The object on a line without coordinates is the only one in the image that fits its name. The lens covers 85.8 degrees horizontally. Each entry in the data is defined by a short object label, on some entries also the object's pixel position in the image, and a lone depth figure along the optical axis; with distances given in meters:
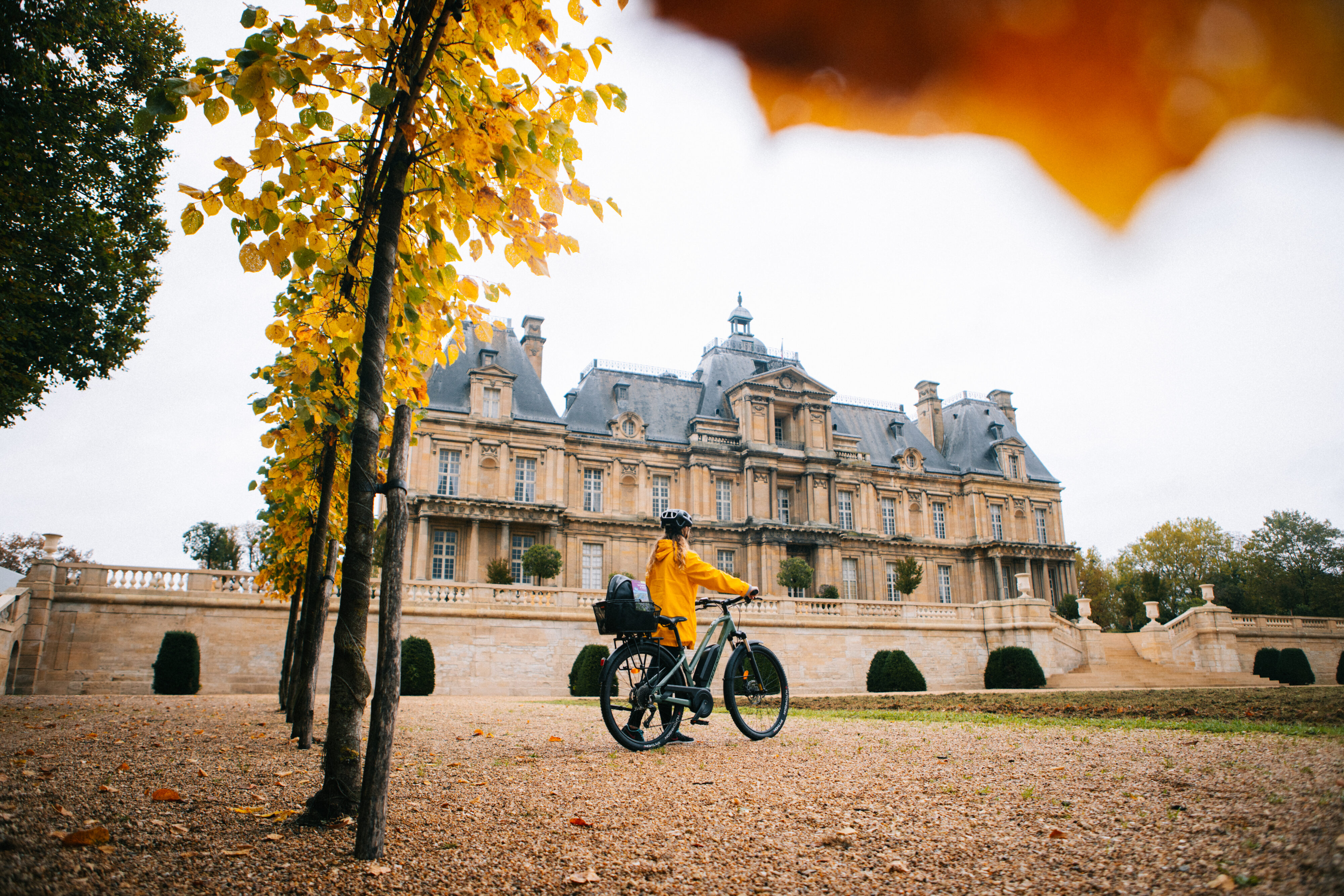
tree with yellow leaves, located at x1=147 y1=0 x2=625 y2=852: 3.28
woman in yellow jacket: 5.79
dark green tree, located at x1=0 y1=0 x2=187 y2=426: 11.73
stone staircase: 22.28
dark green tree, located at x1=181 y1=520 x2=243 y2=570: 41.53
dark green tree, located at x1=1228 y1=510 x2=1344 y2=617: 42.44
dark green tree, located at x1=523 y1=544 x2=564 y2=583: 27.97
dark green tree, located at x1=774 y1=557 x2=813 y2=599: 31.73
